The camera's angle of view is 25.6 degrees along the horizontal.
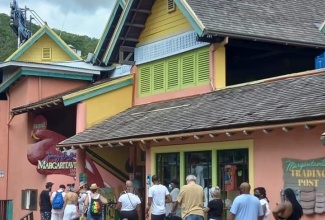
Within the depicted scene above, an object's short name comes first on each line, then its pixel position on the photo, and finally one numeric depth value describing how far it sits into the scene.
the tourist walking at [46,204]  19.30
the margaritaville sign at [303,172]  13.09
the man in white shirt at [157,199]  15.22
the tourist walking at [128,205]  15.49
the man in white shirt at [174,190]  16.47
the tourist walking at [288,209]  10.34
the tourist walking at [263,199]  12.35
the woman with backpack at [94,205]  16.50
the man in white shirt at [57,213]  18.44
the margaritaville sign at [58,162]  22.53
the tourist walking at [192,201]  13.68
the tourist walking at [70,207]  17.38
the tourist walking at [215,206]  12.87
